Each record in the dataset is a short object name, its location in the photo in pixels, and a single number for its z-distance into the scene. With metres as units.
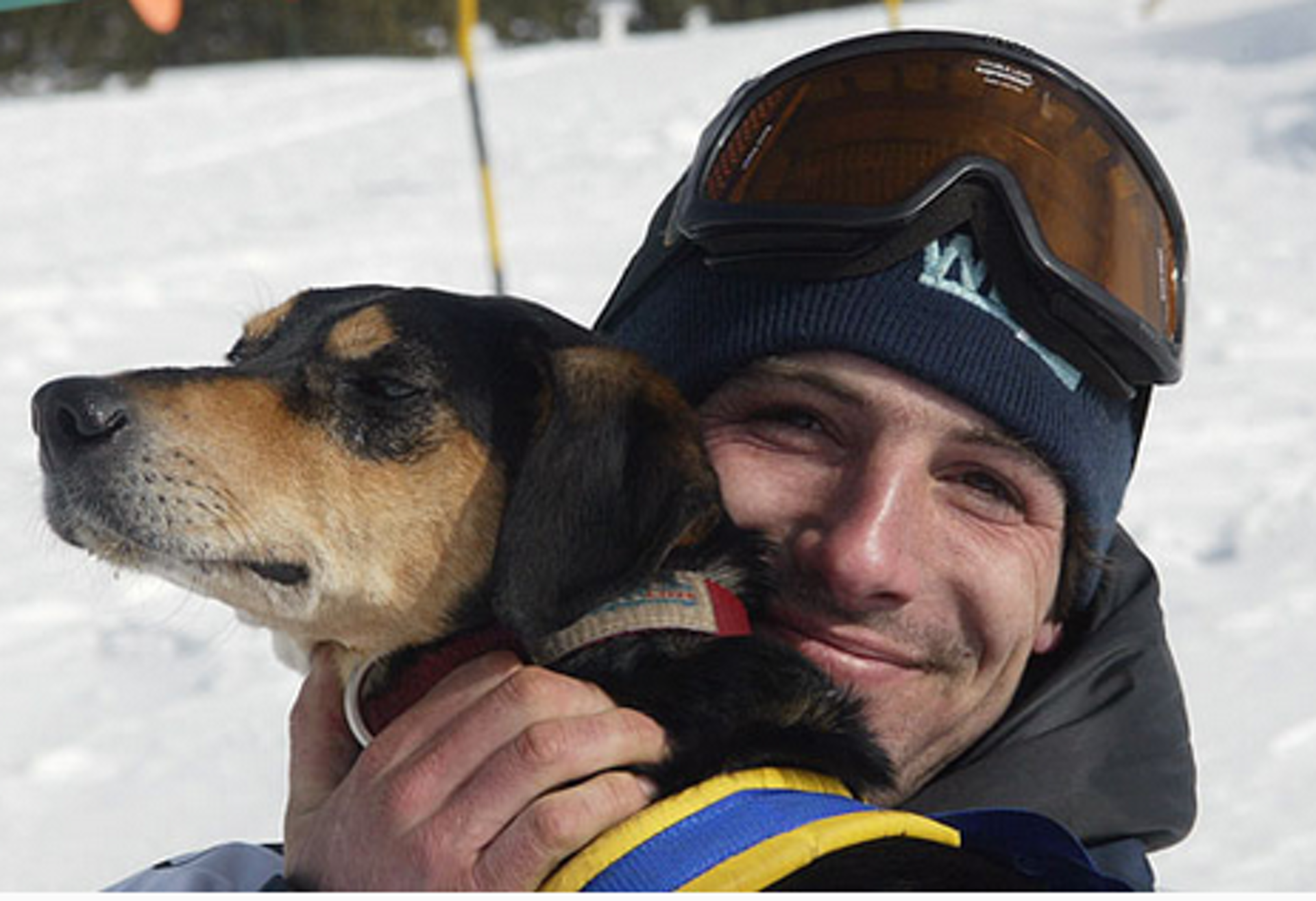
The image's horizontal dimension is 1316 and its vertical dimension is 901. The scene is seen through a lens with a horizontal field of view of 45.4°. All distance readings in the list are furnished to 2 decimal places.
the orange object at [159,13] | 7.82
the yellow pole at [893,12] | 12.53
